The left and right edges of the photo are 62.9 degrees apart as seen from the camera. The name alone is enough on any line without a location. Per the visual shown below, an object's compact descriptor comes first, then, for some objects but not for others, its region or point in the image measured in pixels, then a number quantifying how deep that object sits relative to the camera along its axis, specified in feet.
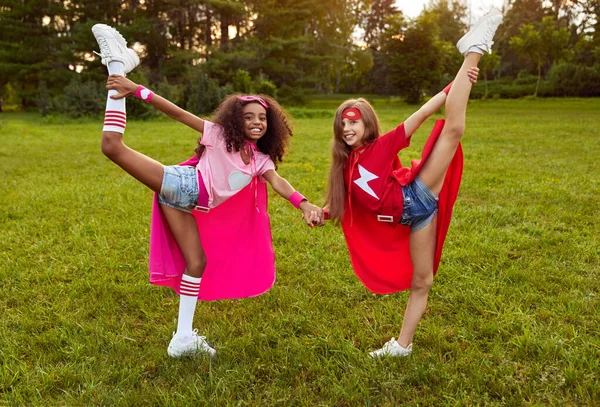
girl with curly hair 9.02
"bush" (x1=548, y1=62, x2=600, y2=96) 108.58
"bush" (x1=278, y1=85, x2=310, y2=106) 98.48
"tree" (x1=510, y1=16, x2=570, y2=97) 103.81
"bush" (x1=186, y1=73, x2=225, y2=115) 77.10
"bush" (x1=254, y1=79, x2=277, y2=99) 85.26
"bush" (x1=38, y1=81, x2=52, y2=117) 73.72
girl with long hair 8.70
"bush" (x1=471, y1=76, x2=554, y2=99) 115.14
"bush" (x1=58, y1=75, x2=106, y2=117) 69.82
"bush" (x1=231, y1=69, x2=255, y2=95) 85.56
